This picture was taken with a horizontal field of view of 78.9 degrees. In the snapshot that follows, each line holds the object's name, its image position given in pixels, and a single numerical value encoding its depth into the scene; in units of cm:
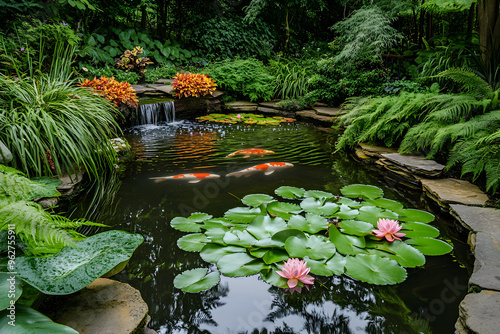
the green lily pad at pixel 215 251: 181
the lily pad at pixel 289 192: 263
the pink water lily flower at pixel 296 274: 156
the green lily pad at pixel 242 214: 222
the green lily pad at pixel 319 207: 230
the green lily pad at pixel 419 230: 203
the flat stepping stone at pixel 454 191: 239
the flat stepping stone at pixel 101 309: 110
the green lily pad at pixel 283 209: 228
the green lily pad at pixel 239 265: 169
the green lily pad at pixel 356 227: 199
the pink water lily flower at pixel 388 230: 191
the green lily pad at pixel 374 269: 160
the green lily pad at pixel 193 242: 191
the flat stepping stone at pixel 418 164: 294
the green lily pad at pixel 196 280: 160
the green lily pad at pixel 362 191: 265
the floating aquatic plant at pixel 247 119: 605
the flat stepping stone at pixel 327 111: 566
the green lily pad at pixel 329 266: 166
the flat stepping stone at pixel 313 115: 573
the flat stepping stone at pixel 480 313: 118
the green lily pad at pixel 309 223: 204
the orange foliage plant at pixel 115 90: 511
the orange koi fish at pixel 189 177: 309
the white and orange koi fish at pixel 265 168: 329
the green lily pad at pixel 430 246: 186
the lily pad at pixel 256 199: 249
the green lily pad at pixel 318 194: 259
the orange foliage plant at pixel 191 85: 643
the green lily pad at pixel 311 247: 176
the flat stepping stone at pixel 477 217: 194
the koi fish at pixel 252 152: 402
